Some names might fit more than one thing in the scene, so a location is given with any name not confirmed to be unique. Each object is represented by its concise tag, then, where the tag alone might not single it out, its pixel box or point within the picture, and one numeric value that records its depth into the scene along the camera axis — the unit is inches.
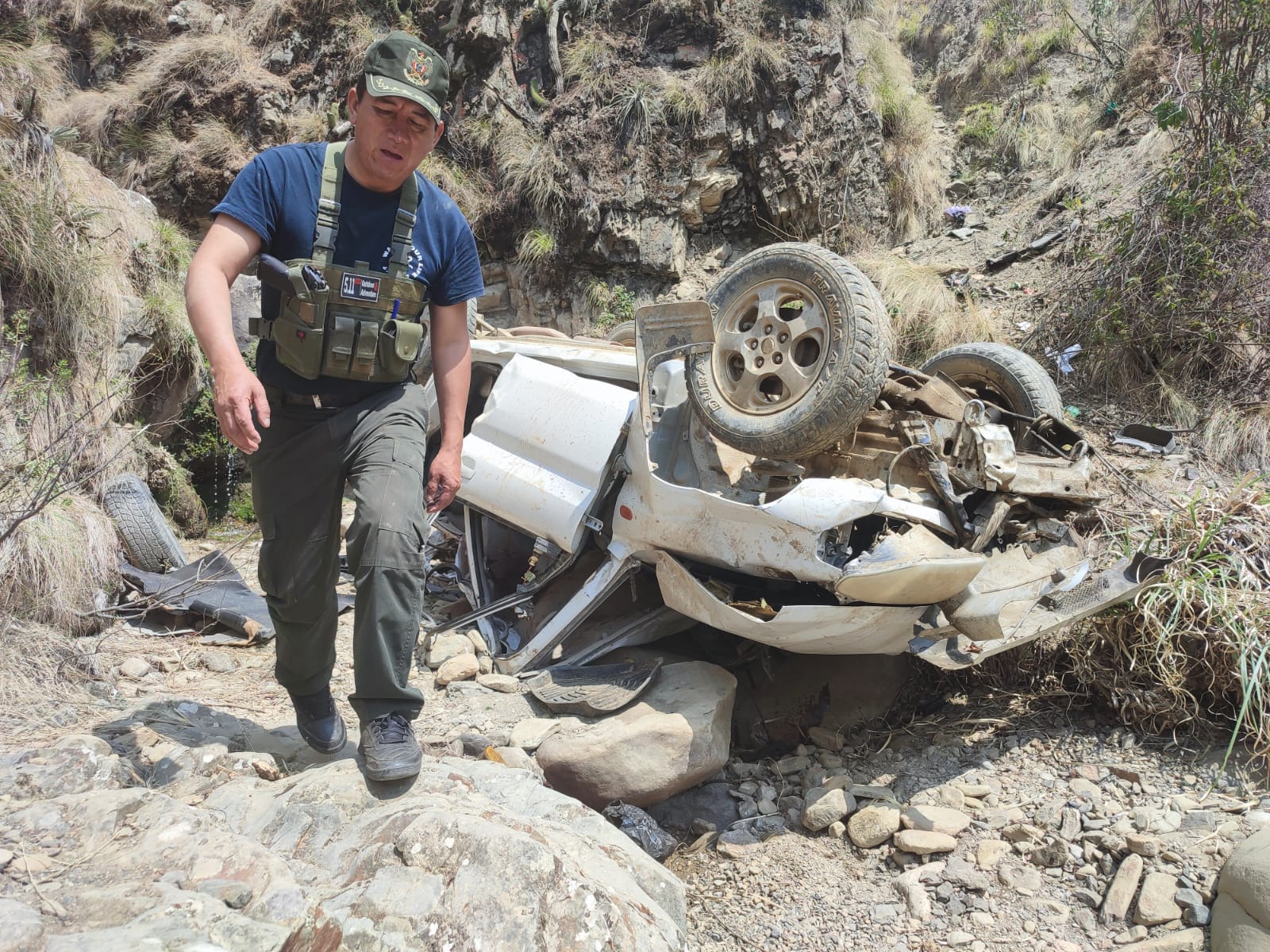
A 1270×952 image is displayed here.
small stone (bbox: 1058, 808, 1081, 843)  125.4
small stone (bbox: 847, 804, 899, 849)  129.7
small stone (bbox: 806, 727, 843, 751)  159.6
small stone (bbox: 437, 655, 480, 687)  168.4
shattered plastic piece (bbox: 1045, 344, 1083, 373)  272.2
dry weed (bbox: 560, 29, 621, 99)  460.4
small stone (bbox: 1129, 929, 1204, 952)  104.7
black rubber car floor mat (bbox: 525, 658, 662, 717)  155.2
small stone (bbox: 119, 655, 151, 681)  158.2
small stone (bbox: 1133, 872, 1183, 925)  109.6
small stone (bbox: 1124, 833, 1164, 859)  118.6
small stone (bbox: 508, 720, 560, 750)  147.2
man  93.7
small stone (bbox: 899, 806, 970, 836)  128.6
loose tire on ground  203.6
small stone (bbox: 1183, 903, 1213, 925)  107.3
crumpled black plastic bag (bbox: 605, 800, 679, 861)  132.7
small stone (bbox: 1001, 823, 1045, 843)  126.1
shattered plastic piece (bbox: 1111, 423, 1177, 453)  234.1
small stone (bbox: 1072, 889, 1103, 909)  115.3
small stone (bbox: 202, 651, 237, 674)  170.6
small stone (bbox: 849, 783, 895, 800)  138.4
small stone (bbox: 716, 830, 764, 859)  132.7
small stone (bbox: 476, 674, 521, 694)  165.9
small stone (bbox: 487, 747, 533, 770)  136.1
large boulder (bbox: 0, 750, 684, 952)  66.2
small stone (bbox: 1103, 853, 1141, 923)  112.7
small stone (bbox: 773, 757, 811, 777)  153.1
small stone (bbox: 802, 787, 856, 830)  134.7
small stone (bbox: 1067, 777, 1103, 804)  133.1
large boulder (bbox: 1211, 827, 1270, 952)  98.3
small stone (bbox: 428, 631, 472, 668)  175.6
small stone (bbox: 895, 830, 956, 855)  125.2
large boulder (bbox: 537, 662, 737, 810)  139.6
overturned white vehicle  133.0
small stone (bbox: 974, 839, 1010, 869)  122.8
